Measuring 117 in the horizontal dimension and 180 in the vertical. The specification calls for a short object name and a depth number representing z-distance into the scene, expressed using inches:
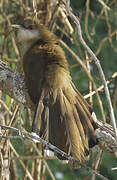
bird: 223.5
